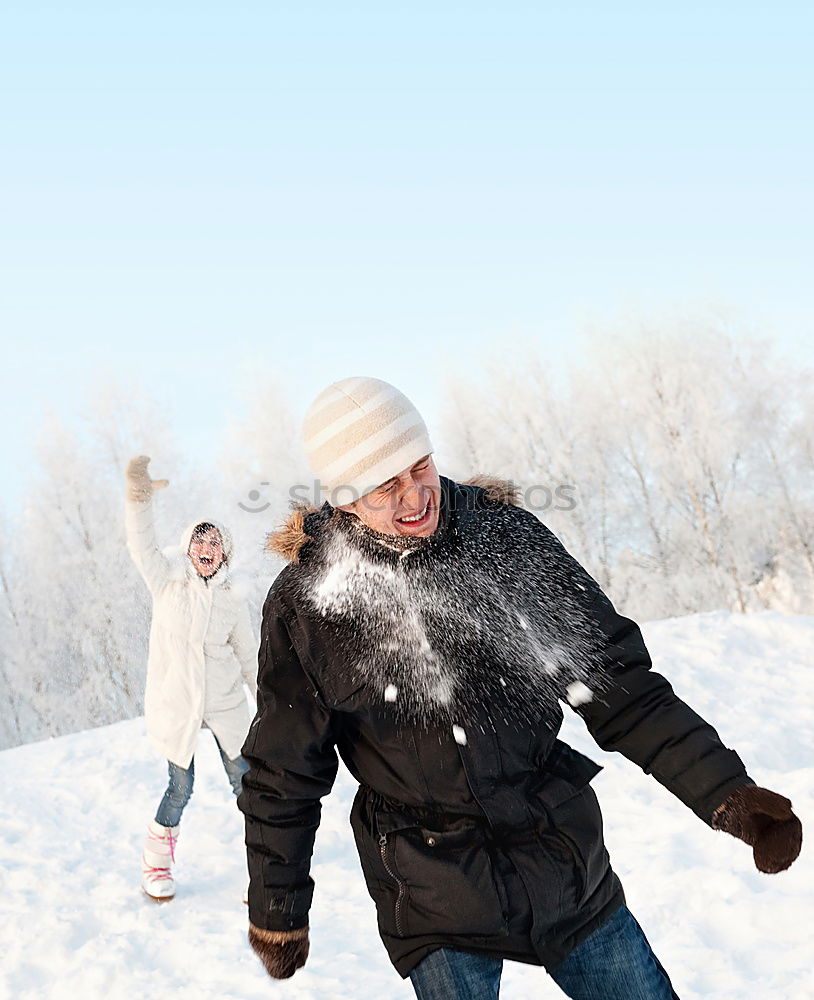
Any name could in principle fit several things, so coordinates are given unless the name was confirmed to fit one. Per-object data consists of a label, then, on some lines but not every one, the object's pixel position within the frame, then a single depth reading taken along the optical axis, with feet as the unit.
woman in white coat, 16.71
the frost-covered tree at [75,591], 75.41
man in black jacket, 6.27
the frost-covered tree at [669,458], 82.84
